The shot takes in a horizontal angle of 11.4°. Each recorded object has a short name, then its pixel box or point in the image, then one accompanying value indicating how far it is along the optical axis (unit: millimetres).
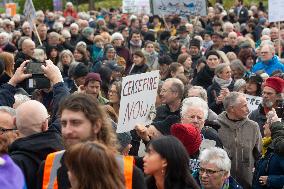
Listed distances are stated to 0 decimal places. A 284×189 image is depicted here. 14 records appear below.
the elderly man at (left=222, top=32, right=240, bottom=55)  30858
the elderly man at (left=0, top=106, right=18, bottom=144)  9418
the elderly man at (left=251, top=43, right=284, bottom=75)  22648
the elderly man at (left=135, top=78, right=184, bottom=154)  13820
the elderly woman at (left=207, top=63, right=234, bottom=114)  19449
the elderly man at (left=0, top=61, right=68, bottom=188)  8719
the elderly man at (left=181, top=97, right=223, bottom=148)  12711
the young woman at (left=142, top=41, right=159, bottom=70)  28075
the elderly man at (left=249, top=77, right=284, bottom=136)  15838
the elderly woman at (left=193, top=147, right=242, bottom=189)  10601
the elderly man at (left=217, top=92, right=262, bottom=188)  13767
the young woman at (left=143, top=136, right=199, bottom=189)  8848
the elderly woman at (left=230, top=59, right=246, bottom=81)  21307
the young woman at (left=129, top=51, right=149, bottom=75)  25035
